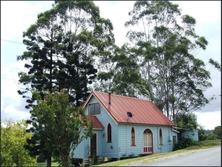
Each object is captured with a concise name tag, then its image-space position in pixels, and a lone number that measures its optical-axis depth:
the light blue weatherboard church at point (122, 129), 27.64
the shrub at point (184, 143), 33.66
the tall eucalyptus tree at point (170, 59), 41.03
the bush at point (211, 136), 45.09
